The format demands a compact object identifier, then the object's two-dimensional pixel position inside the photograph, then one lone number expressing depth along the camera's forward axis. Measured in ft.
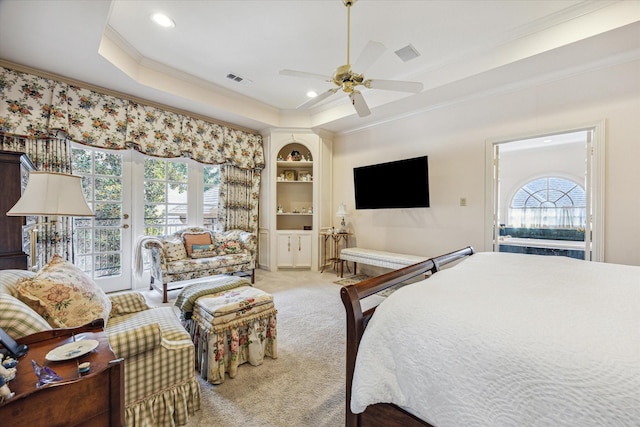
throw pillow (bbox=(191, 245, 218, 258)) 12.92
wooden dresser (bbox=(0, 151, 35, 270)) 6.02
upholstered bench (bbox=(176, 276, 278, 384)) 5.99
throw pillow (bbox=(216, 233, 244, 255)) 14.05
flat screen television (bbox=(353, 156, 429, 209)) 13.14
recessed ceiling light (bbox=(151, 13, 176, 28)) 8.44
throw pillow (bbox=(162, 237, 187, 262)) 12.32
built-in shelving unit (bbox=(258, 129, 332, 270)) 16.84
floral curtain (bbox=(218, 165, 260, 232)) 15.71
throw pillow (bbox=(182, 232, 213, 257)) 13.07
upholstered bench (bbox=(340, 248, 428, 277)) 12.82
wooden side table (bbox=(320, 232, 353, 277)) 16.49
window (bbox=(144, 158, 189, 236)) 13.33
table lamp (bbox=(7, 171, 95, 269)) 4.65
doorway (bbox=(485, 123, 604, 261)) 18.74
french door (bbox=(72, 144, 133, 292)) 11.44
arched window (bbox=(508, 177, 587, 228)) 19.81
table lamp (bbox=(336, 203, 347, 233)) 15.97
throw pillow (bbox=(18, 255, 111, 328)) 3.97
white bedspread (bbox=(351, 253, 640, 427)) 2.39
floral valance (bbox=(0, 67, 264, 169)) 9.50
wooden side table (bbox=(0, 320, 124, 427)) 2.43
